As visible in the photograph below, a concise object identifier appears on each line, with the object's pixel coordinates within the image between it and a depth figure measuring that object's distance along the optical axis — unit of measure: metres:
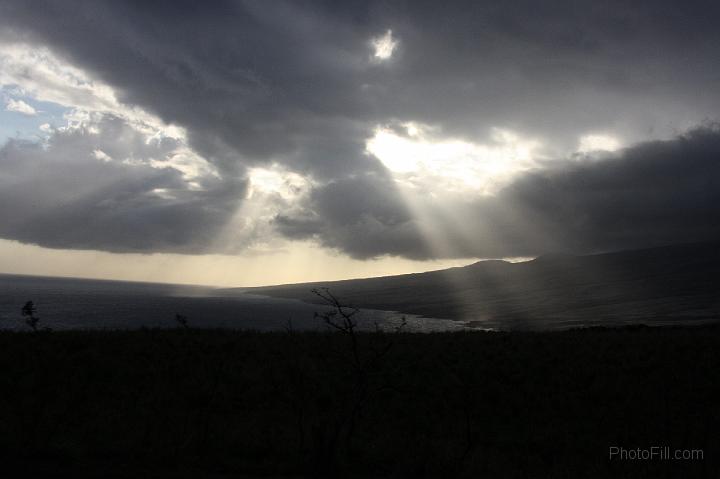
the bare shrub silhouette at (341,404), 9.00
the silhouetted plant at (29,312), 25.73
